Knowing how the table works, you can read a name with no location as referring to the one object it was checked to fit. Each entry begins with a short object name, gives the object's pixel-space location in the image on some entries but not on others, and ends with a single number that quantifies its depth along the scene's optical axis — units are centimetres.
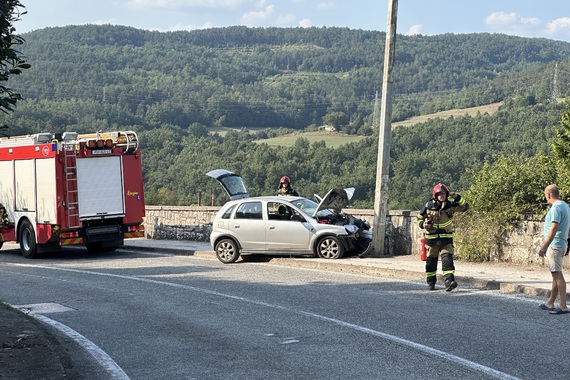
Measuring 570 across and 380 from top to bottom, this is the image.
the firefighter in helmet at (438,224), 1416
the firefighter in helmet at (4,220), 2400
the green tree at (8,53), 827
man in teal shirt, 1139
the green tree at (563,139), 2154
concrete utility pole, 1947
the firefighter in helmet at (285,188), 2204
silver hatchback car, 1942
